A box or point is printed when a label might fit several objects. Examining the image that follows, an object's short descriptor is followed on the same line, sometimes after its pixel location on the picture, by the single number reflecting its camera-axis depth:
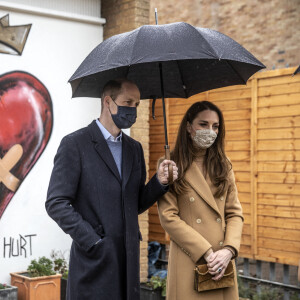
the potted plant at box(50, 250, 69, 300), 7.24
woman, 4.05
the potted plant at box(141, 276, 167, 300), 7.29
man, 3.59
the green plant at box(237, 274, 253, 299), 7.24
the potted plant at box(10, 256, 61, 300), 6.61
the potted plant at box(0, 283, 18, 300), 6.35
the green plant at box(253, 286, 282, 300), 7.08
